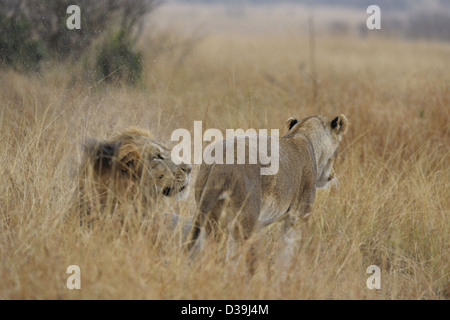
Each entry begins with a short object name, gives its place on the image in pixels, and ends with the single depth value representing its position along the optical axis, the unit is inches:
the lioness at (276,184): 310.3
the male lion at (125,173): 314.3
